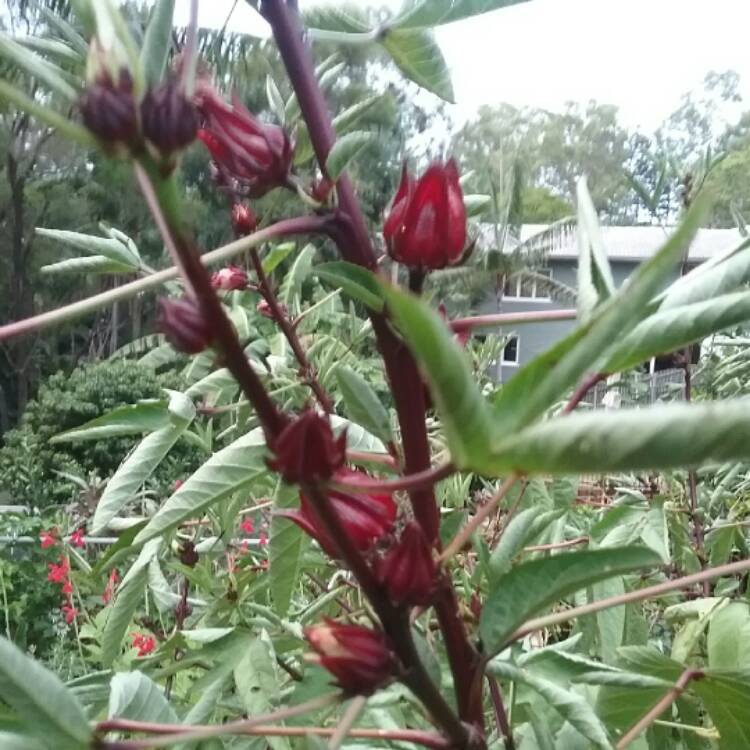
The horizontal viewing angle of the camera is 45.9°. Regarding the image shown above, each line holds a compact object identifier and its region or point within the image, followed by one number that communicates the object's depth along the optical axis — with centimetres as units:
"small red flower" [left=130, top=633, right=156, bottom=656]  129
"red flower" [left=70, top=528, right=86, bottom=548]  148
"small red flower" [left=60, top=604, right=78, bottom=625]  155
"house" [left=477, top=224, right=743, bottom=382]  970
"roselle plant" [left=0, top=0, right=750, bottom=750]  17
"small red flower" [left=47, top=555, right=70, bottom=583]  163
